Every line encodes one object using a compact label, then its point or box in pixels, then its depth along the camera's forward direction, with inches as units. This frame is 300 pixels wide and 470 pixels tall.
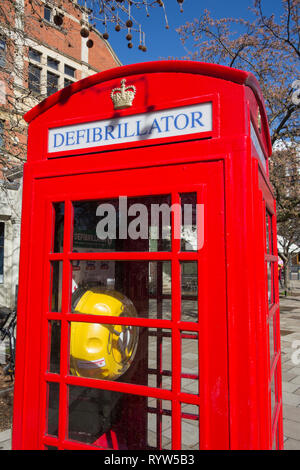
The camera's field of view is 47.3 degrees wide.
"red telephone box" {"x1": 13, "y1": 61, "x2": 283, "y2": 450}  46.5
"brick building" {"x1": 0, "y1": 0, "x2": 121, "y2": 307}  173.5
